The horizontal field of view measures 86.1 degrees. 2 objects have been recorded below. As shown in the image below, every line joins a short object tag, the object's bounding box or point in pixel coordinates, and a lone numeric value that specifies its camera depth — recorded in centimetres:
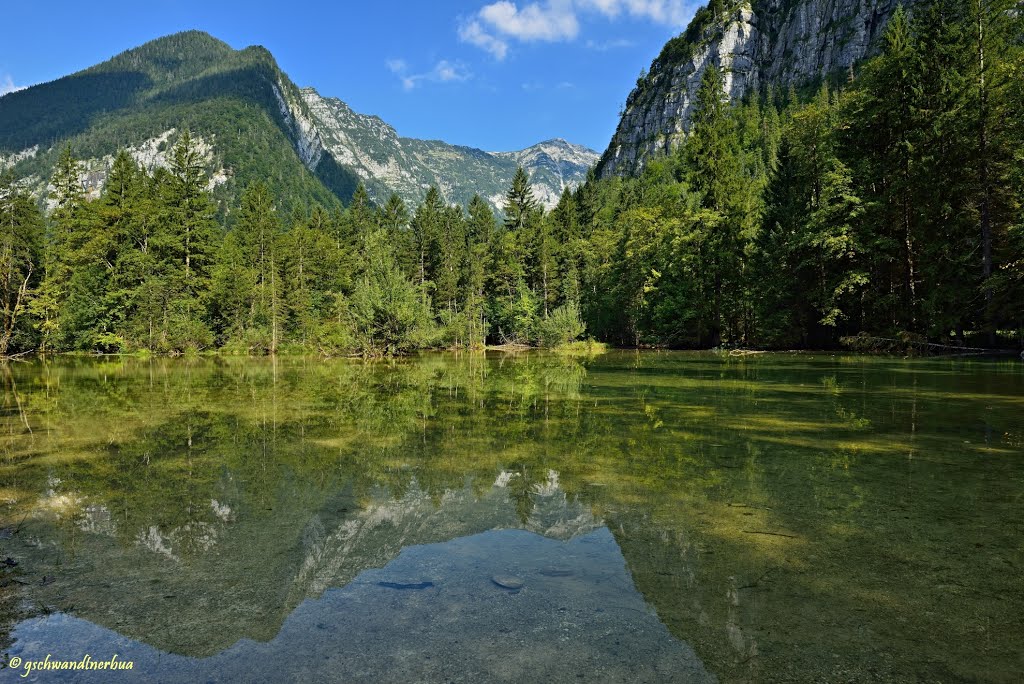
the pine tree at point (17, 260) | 4059
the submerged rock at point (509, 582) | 387
